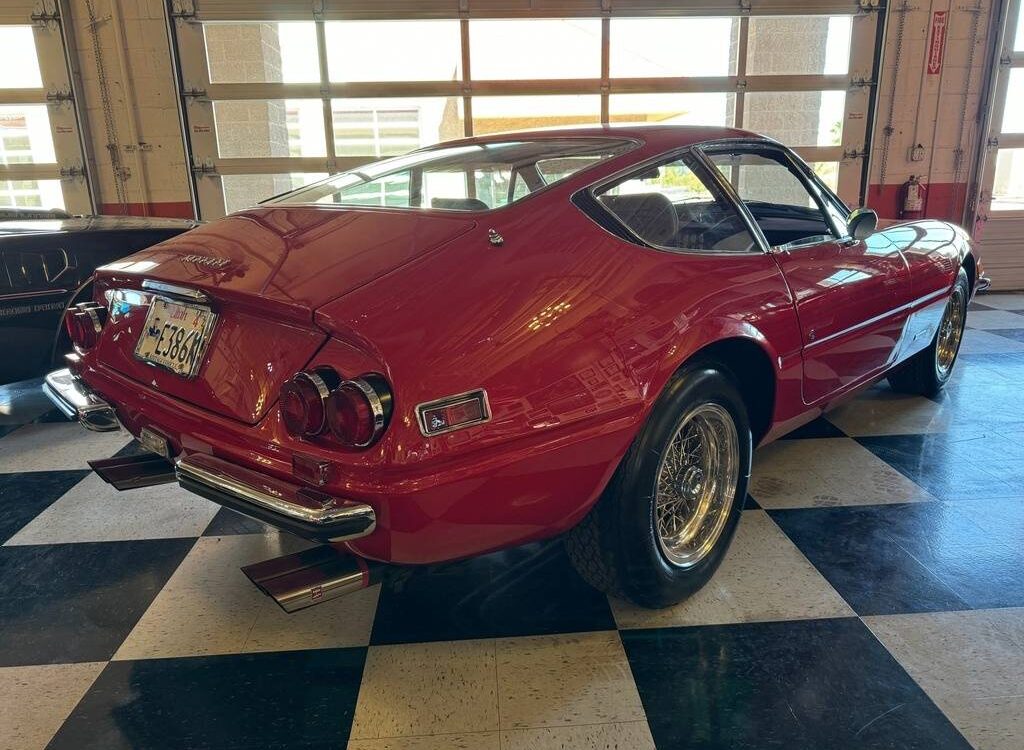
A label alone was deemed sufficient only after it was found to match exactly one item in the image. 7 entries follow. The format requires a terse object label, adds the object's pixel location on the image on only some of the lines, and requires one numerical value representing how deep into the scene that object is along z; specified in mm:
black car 2889
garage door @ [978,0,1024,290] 5988
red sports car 1256
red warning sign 5832
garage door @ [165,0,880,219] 5668
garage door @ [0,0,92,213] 5430
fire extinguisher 6066
